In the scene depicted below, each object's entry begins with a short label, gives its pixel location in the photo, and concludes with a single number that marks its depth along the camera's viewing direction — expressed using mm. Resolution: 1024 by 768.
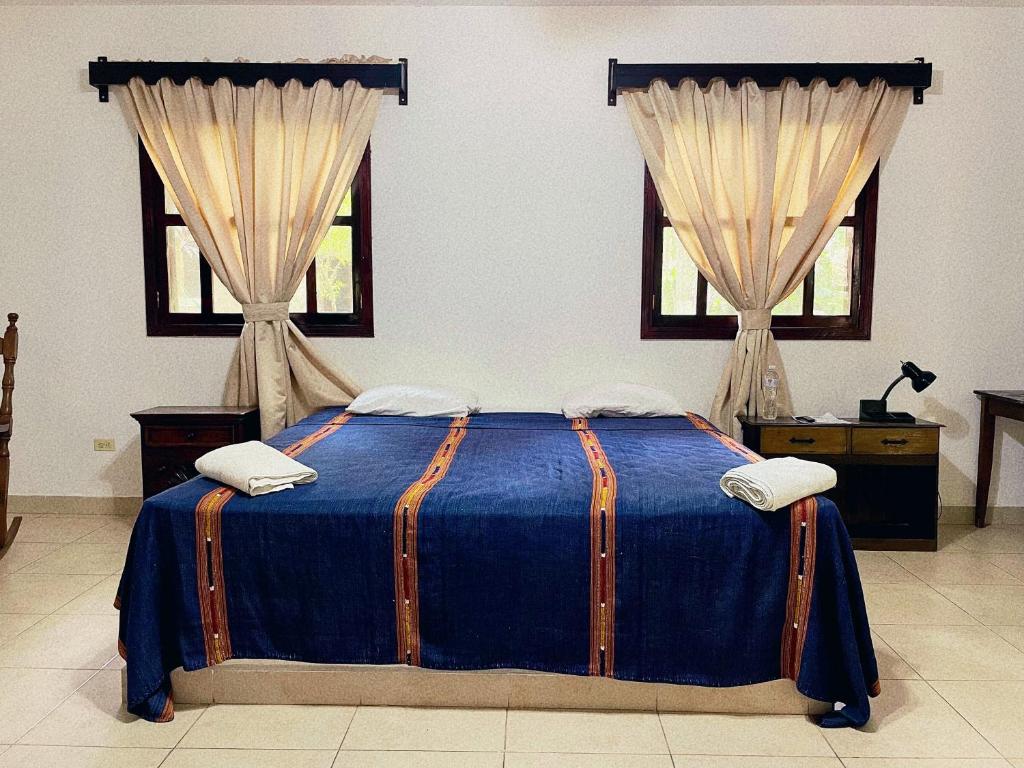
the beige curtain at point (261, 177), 4129
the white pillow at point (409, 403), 3936
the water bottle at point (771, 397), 4105
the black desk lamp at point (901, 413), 3906
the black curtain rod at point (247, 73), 4094
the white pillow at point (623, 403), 3922
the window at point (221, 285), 4309
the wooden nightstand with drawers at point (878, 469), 3885
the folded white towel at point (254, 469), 2391
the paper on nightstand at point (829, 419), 3975
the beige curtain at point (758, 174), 4090
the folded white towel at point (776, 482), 2232
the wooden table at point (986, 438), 4070
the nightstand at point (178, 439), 3893
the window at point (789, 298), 4258
